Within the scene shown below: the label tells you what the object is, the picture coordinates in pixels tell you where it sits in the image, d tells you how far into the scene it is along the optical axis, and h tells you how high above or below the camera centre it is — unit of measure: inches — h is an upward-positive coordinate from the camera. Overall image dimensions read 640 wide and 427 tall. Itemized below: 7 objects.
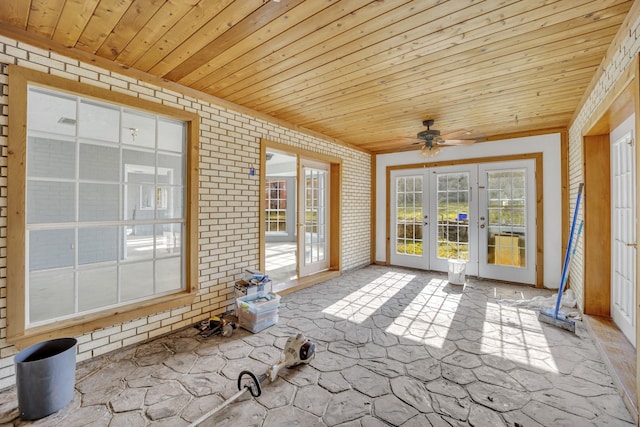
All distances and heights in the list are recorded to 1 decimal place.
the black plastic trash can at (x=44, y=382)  72.0 -43.1
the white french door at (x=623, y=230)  102.3 -5.7
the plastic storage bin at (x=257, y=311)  122.0 -41.7
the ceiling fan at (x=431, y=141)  163.8 +41.9
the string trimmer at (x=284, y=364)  79.0 -47.0
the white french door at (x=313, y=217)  195.0 -2.1
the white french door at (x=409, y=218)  233.0 -3.0
